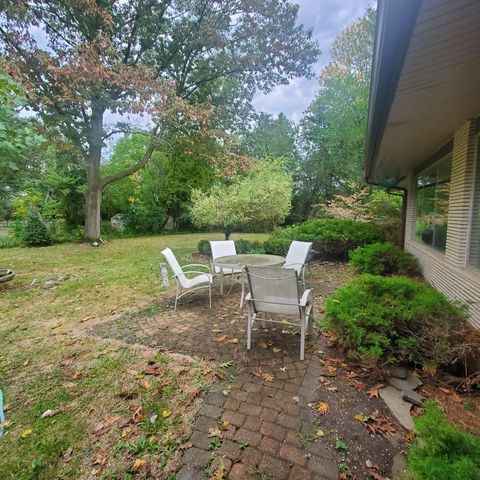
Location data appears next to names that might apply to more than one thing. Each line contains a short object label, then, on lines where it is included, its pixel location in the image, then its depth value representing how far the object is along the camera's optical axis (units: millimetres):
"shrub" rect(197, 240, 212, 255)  9427
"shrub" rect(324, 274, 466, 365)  2488
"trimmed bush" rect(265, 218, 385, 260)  8305
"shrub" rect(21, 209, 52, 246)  11711
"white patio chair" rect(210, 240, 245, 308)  5408
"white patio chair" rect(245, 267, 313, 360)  2999
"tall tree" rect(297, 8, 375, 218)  15312
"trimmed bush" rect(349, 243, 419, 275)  6008
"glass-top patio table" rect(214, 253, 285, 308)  4765
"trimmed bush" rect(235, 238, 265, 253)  8609
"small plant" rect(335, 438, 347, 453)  1821
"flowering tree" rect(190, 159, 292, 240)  9297
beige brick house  1702
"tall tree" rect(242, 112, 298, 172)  13641
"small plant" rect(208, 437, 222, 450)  1858
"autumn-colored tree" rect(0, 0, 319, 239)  7508
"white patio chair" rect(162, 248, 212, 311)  4328
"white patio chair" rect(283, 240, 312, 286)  5320
